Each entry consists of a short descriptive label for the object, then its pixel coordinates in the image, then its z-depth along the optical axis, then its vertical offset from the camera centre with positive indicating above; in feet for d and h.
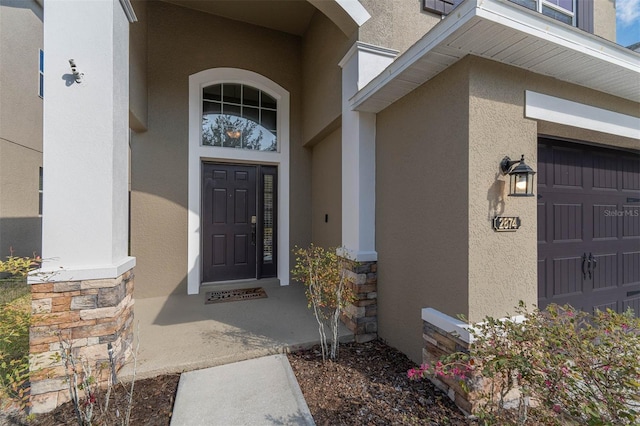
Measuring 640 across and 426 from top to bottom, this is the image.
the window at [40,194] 22.09 +1.73
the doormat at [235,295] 14.34 -4.48
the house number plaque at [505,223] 7.47 -0.23
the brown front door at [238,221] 16.29 -0.41
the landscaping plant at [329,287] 9.43 -2.78
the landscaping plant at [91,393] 5.82 -4.45
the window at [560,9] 12.67 +9.92
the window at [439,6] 12.28 +9.82
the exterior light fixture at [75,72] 7.41 +4.00
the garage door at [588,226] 9.70 -0.45
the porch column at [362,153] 11.00 +2.60
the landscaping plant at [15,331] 6.36 -3.02
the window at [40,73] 22.03 +11.84
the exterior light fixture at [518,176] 7.25 +1.08
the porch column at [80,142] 7.41 +2.05
